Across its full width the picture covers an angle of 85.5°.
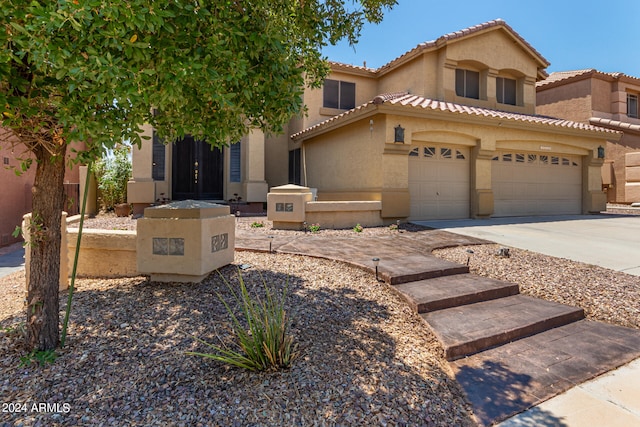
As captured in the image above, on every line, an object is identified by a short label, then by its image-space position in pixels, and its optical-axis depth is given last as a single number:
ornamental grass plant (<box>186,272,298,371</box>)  3.04
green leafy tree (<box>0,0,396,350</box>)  2.32
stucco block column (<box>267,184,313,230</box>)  9.79
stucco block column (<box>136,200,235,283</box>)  4.56
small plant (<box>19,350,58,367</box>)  3.09
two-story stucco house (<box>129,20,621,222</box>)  11.27
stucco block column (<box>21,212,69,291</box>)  4.75
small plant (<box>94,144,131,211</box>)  14.09
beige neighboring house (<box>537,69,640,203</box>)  18.69
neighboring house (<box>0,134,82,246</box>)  11.01
